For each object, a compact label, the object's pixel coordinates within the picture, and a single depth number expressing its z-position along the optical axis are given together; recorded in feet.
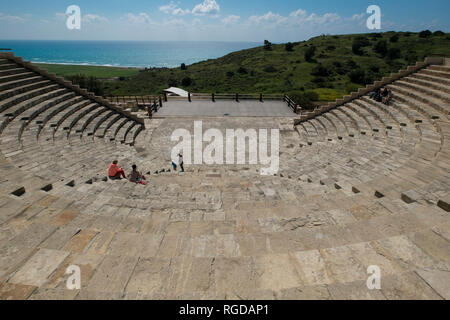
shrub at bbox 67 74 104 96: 108.06
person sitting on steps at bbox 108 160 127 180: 30.40
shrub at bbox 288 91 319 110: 80.23
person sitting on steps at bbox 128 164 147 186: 30.48
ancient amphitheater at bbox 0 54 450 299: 11.82
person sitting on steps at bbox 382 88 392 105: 50.21
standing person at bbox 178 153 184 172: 37.87
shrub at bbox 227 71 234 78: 192.13
